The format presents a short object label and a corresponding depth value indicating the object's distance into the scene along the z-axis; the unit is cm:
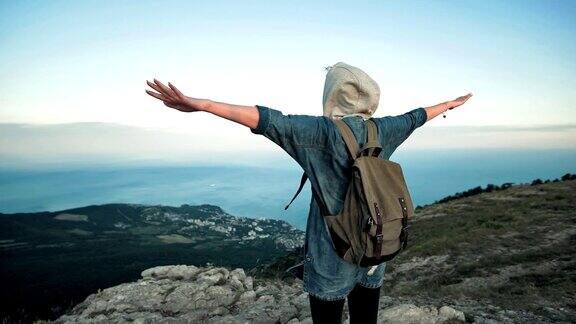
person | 214
